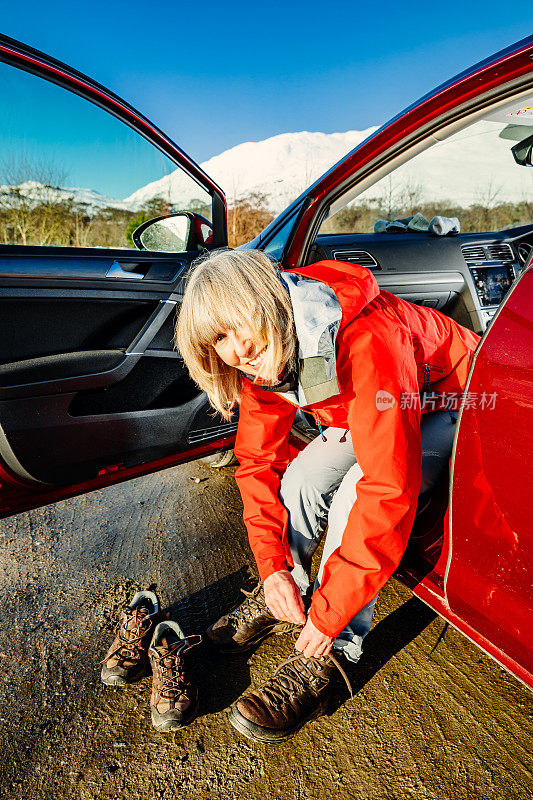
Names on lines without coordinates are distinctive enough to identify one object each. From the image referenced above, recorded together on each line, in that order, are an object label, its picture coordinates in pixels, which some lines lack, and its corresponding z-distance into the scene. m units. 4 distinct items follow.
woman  1.20
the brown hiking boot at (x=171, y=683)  1.42
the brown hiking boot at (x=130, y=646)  1.55
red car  1.15
